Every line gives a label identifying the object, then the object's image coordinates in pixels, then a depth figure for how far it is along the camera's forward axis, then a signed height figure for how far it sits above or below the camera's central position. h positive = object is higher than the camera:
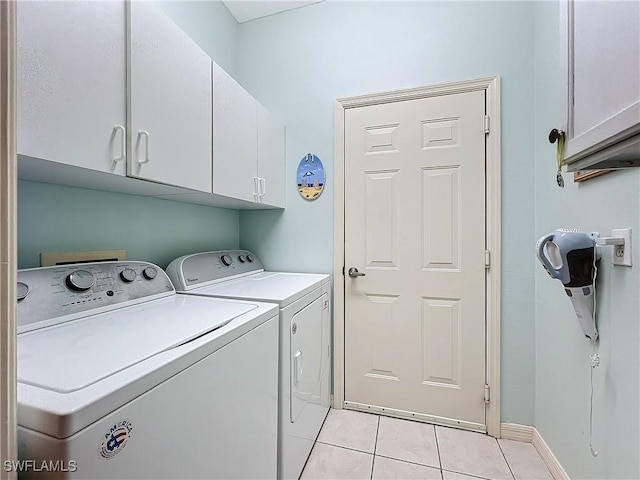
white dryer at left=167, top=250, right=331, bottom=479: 1.29 -0.45
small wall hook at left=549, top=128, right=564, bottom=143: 0.89 +0.32
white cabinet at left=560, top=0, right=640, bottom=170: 0.56 +0.34
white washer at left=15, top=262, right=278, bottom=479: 0.51 -0.31
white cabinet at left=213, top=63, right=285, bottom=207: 1.54 +0.56
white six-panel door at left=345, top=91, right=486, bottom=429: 1.88 -0.12
